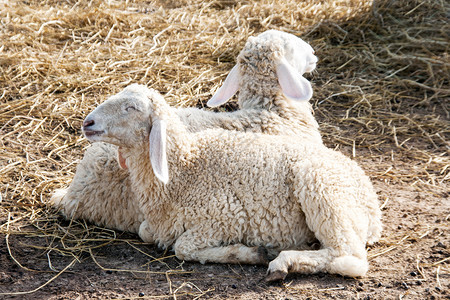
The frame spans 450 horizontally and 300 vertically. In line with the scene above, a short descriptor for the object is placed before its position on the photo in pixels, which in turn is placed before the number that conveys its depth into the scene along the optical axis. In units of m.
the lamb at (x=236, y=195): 7.93
